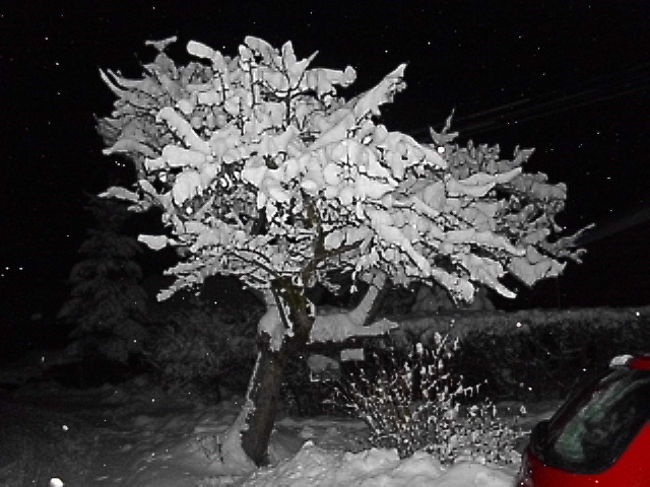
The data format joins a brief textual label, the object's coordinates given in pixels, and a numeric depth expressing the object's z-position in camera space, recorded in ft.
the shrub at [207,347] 45.47
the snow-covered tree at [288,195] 17.78
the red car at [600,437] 10.78
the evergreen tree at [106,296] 68.18
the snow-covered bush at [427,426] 21.16
